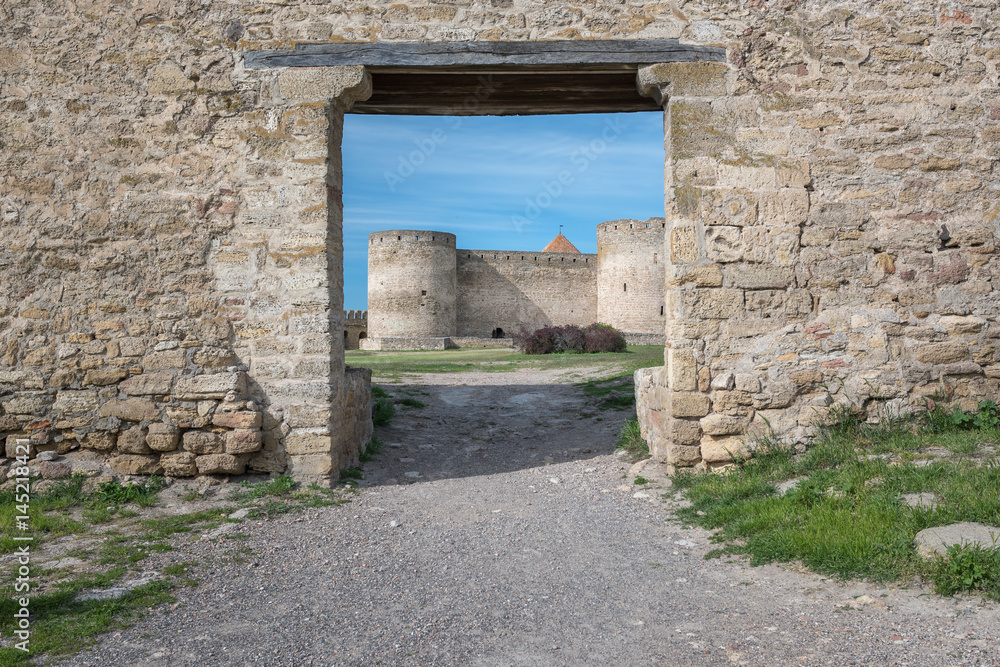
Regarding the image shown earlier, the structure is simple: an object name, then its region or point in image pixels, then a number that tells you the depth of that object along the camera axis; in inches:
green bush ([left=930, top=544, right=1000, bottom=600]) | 110.6
